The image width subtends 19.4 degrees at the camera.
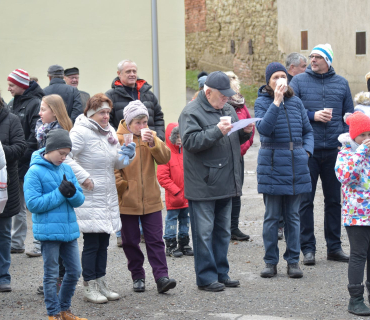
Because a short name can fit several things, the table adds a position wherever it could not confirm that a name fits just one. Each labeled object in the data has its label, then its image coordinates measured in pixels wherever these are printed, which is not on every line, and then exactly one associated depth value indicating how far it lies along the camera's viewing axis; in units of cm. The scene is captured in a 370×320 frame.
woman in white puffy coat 950
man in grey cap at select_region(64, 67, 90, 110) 1779
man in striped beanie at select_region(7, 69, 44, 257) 1273
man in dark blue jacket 1184
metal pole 2165
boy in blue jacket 826
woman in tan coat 1010
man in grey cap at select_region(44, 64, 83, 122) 1568
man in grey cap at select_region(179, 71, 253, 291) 1008
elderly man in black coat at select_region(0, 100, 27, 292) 1068
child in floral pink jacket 882
